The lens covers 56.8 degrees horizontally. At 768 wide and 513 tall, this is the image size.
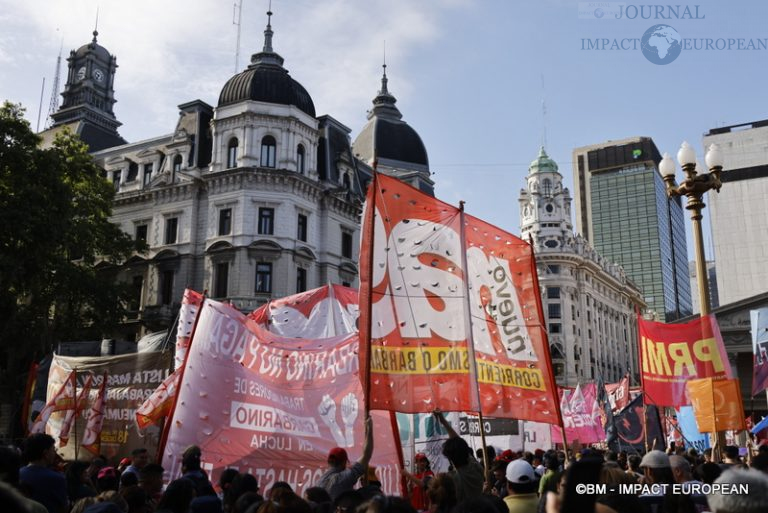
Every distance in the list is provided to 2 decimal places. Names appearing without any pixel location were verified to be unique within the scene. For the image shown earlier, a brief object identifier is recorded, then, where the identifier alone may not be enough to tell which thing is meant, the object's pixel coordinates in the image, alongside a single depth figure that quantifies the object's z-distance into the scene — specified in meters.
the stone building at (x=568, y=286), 84.25
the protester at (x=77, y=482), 7.62
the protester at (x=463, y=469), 6.18
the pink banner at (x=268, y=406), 8.11
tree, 29.62
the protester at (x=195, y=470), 6.84
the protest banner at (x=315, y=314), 13.42
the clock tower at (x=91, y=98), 55.06
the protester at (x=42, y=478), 6.09
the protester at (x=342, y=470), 6.58
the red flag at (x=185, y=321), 11.89
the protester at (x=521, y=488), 5.85
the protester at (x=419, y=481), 8.13
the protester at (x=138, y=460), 8.97
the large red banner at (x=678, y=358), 11.66
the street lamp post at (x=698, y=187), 12.77
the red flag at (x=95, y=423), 12.52
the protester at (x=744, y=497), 2.78
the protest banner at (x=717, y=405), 10.42
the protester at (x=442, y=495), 5.61
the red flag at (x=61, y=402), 13.12
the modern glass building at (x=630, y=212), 145.75
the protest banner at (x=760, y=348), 12.83
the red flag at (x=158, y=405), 10.59
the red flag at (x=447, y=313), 8.05
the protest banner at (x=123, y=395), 12.62
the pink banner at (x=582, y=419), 20.34
